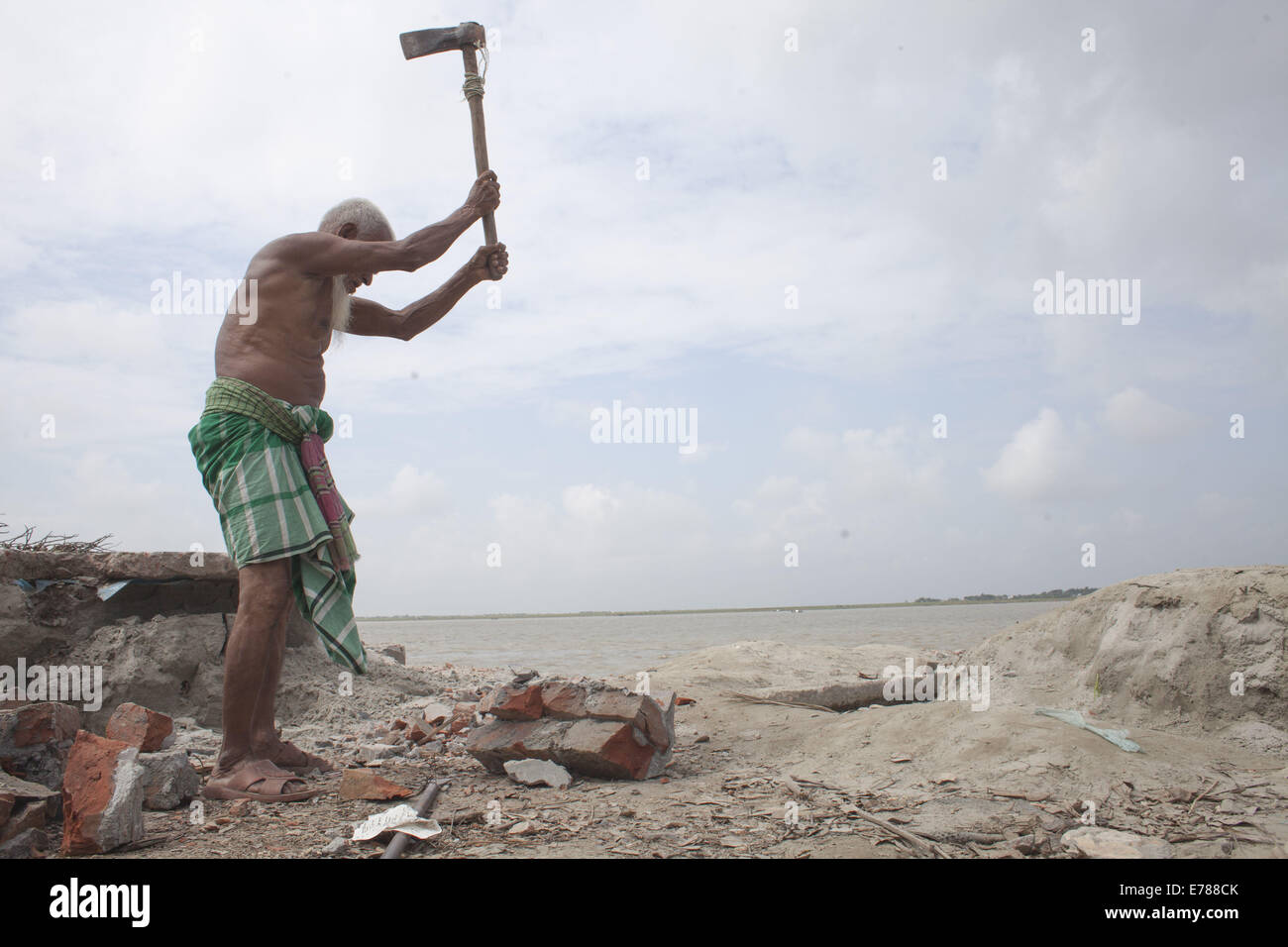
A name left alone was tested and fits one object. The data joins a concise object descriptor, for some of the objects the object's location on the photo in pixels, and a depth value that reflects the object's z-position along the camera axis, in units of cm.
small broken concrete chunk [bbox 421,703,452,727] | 418
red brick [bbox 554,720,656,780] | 308
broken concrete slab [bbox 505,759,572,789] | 304
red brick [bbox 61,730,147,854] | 229
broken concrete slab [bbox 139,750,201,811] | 275
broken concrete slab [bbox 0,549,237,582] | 443
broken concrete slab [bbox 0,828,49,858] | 221
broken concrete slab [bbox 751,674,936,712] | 499
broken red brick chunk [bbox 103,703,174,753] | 347
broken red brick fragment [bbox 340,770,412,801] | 281
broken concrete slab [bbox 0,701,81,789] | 276
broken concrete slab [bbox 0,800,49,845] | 229
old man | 298
